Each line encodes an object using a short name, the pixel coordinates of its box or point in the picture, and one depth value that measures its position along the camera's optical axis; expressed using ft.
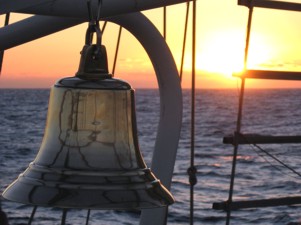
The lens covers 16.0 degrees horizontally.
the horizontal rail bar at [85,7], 12.48
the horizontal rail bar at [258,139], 21.05
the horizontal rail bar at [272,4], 20.12
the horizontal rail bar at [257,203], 20.74
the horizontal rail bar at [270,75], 20.02
